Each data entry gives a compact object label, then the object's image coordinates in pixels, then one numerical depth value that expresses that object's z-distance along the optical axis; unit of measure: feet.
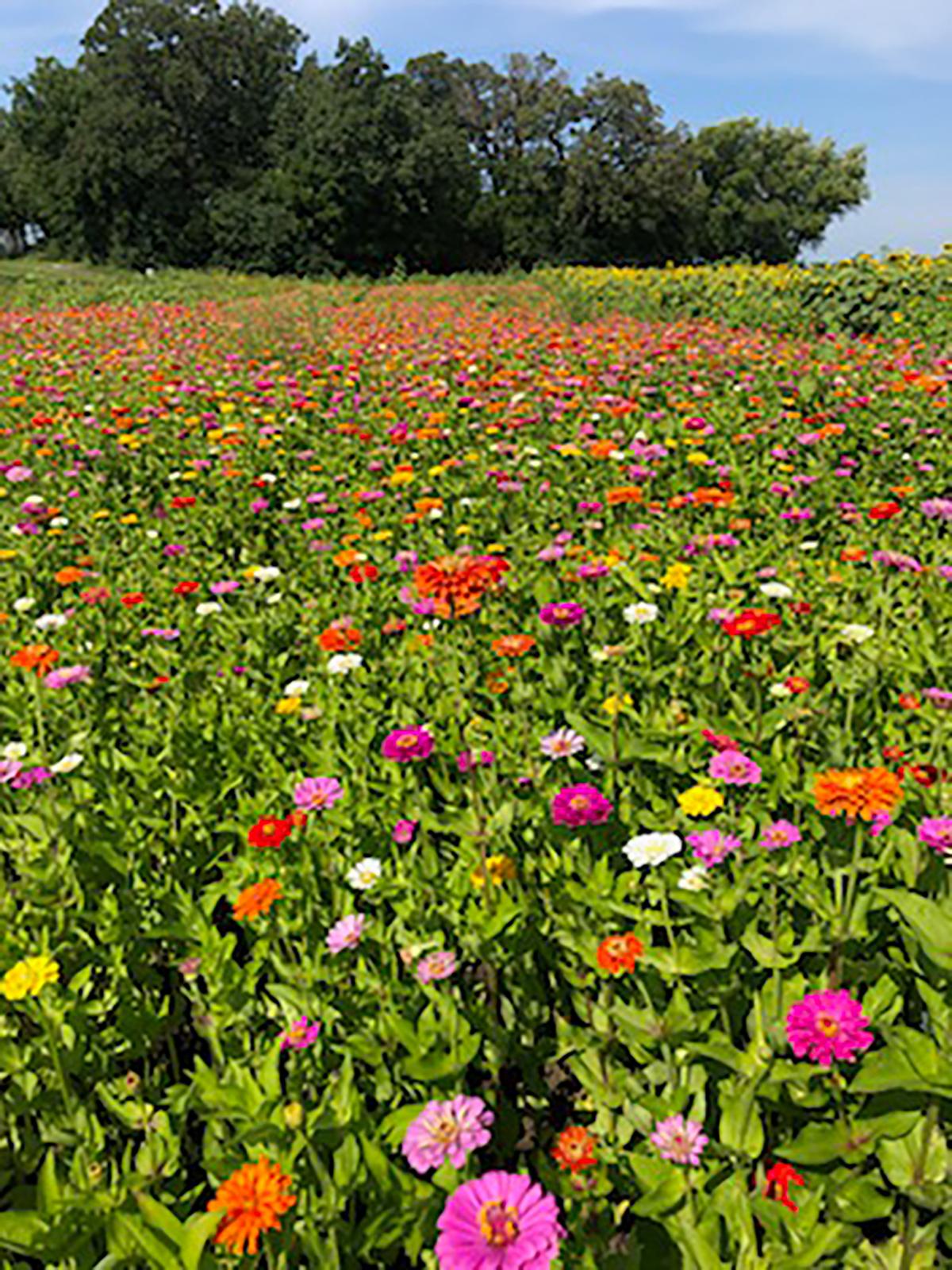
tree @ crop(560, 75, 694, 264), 149.69
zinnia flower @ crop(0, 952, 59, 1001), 5.15
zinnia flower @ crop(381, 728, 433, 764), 6.85
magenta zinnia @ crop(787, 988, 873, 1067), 4.49
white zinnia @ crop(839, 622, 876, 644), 8.01
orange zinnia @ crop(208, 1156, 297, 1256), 3.85
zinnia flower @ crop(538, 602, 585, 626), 8.82
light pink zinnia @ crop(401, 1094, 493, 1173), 4.12
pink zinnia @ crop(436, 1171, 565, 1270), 3.28
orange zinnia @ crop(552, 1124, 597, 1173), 4.71
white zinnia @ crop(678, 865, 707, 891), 5.80
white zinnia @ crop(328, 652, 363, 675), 8.99
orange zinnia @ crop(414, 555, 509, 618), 6.24
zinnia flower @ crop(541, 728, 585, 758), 7.30
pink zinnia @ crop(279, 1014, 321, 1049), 5.22
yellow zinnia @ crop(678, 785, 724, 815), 6.13
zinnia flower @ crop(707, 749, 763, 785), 6.35
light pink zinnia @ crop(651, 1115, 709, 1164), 4.55
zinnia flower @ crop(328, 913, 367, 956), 5.76
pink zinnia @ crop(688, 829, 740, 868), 5.75
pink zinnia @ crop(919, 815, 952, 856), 5.40
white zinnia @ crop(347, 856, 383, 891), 6.48
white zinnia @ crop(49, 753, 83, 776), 7.54
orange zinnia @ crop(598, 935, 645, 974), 5.23
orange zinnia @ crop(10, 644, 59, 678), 7.70
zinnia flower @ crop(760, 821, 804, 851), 5.95
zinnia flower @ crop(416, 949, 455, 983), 5.38
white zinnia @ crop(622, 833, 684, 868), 5.87
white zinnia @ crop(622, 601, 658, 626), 9.11
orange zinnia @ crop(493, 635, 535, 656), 8.19
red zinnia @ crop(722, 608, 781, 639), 7.30
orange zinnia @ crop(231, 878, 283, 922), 5.84
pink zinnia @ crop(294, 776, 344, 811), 6.68
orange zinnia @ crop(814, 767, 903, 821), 4.81
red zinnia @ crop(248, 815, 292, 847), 6.29
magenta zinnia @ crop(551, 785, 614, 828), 6.11
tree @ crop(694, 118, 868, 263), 176.76
